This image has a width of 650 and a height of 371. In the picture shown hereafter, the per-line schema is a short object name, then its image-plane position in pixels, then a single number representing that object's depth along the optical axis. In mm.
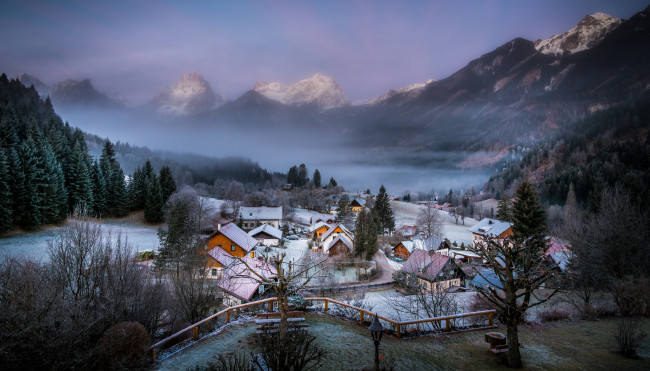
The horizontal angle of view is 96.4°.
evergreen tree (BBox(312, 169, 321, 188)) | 143250
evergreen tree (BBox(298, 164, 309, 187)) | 147250
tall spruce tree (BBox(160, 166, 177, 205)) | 61978
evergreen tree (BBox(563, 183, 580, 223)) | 49806
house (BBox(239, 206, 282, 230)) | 72750
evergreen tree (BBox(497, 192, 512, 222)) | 59000
